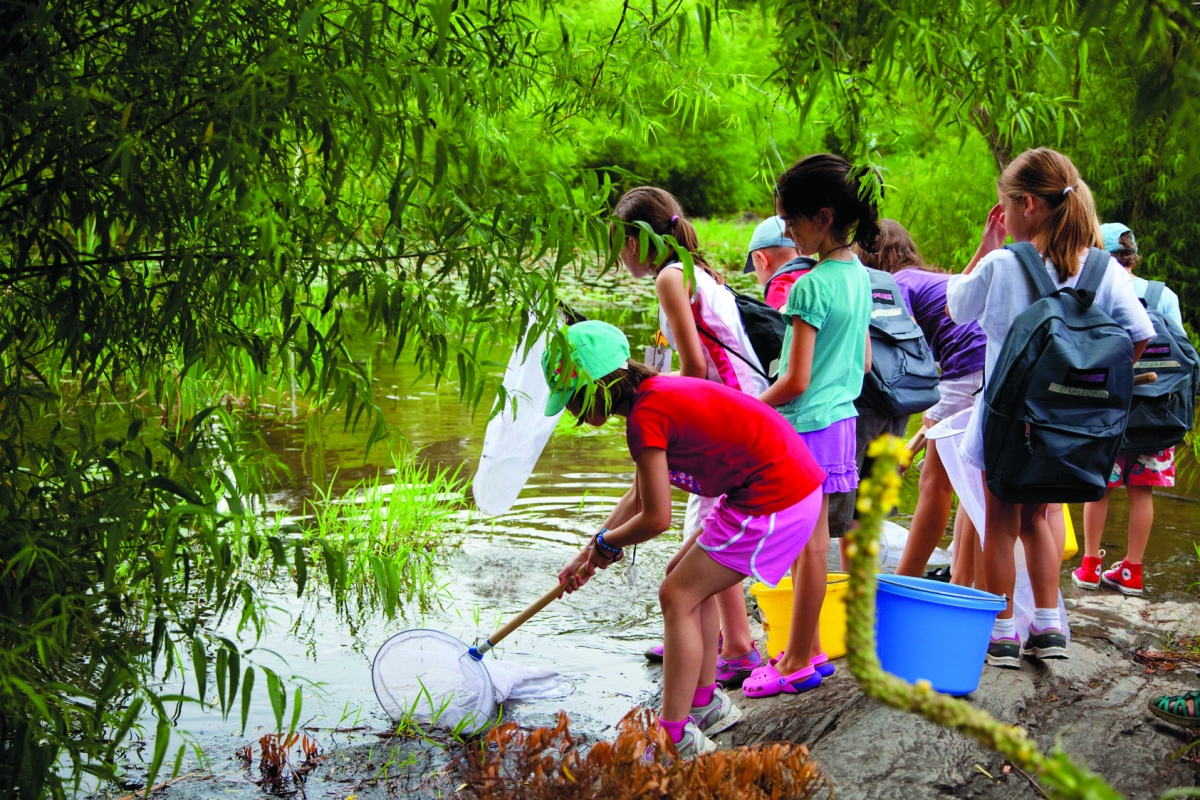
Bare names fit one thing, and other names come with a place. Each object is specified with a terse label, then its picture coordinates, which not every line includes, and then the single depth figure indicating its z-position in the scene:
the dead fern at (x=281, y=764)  2.60
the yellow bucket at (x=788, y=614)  2.95
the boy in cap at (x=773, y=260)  3.27
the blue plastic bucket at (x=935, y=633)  2.54
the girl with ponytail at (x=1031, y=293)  2.73
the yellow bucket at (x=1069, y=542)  3.47
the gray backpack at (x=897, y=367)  3.05
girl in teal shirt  2.69
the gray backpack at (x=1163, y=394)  3.52
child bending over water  2.37
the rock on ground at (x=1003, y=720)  2.33
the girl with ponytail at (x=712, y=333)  2.96
